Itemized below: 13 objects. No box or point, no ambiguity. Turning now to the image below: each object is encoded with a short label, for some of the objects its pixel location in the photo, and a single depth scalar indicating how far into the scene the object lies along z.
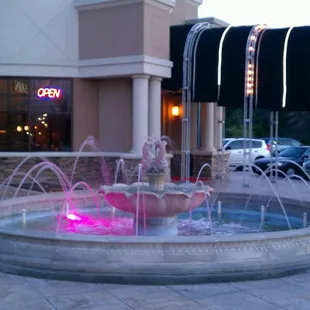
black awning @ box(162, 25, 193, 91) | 20.33
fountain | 7.84
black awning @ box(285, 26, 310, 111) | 18.36
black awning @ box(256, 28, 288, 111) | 18.62
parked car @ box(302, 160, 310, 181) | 24.75
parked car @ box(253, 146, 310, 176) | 25.45
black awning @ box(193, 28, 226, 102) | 19.53
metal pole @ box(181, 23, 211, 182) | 19.83
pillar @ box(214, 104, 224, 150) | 24.08
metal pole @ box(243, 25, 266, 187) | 18.62
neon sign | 19.97
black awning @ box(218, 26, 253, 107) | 19.11
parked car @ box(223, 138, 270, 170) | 31.89
